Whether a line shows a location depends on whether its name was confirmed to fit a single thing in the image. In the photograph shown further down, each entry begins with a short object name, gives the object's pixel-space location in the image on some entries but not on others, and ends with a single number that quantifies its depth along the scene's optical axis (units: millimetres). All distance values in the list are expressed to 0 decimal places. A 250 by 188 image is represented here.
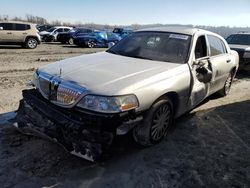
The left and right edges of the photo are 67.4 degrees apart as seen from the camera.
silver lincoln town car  2224
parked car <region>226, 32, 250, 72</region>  6611
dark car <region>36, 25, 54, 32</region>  19727
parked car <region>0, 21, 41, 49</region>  11149
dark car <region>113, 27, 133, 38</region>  17741
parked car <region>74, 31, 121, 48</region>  13523
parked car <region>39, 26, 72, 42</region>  16684
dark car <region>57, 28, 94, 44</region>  15395
